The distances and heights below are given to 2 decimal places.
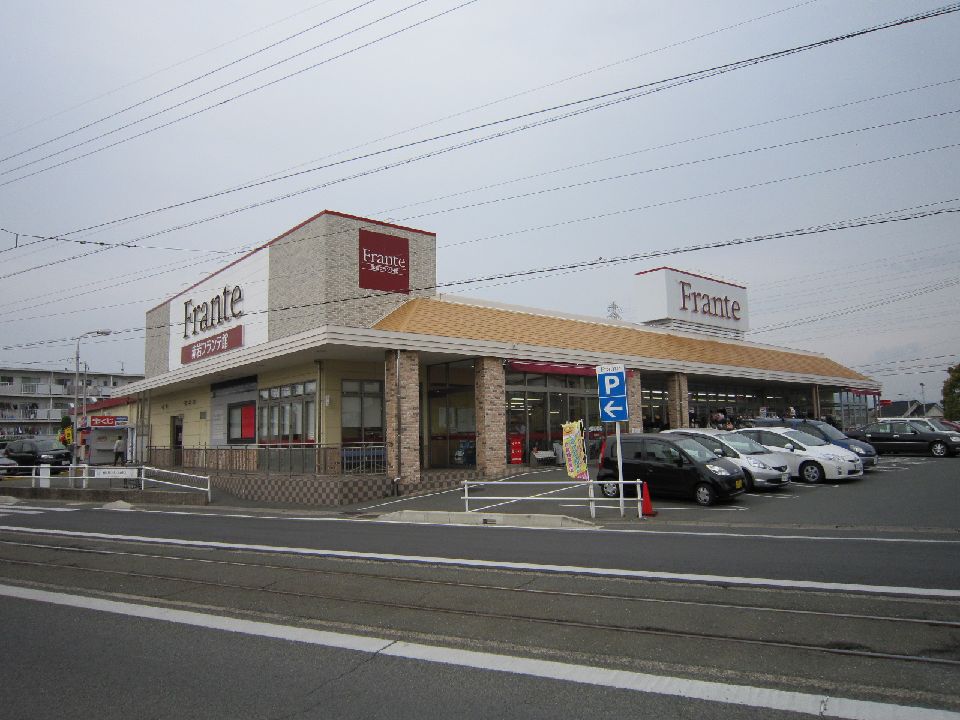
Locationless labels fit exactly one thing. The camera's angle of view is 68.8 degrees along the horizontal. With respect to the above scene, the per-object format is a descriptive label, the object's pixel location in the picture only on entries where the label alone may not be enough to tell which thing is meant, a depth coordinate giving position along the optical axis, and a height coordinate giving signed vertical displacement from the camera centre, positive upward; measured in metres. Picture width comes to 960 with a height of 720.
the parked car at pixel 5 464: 34.32 -1.37
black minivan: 16.12 -1.11
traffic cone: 15.12 -1.80
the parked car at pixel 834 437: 21.78 -0.57
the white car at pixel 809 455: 19.16 -0.98
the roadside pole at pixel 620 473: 14.98 -1.08
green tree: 57.04 +1.74
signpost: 15.82 +0.68
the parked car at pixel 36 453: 39.25 -0.98
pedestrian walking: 38.59 -1.02
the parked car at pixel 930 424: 26.55 -0.27
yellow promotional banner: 17.36 -0.73
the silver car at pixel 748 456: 17.77 -0.93
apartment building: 73.50 +3.96
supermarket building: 21.52 +2.13
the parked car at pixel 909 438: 25.83 -0.78
